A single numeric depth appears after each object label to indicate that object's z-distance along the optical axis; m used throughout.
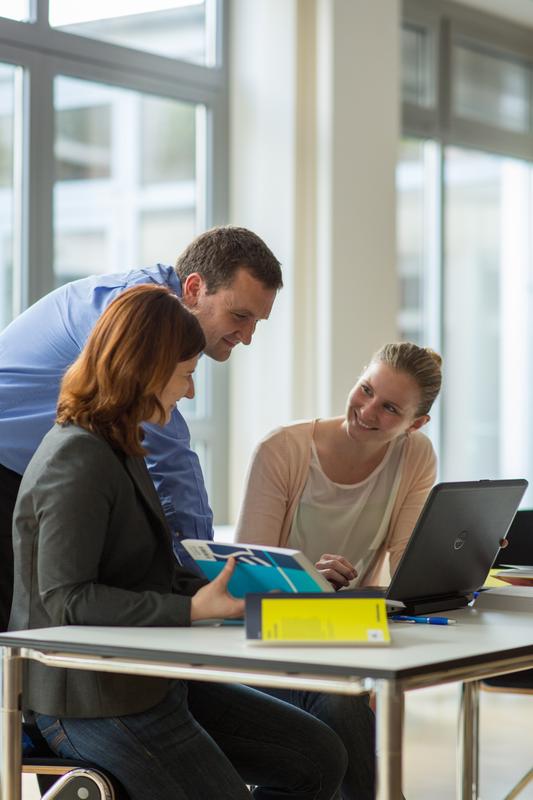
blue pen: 3.99
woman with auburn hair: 3.55
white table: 3.12
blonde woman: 5.02
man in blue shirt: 4.61
